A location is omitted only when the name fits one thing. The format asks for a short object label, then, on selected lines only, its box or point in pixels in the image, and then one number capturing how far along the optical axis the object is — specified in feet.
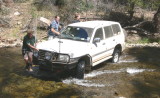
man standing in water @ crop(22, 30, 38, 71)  32.57
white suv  30.07
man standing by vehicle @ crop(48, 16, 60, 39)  40.06
